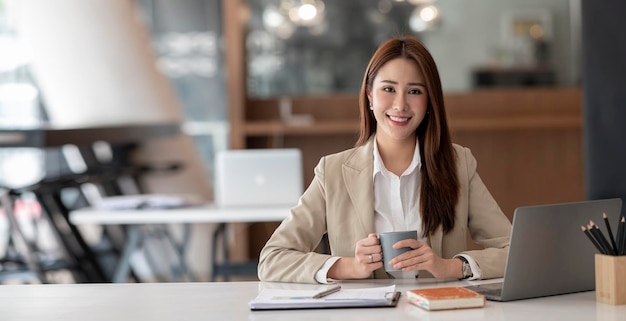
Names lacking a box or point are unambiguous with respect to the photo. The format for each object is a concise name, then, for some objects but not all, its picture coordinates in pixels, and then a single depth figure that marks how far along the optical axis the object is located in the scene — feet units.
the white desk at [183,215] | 15.88
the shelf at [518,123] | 23.73
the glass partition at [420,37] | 25.48
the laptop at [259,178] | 15.98
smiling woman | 8.32
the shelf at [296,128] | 23.68
